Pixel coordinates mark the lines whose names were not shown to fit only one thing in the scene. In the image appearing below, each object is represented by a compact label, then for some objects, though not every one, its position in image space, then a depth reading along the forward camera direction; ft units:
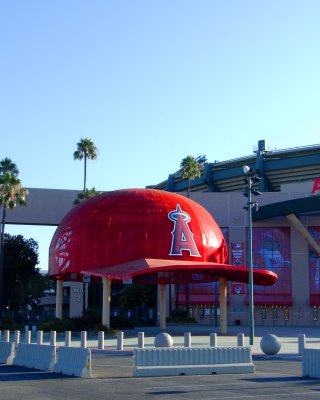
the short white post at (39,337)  93.60
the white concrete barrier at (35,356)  69.72
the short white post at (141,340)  92.02
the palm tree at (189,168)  244.01
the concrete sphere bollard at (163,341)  92.99
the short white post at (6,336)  95.86
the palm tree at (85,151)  231.71
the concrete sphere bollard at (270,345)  91.71
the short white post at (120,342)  102.37
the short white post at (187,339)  90.81
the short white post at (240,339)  81.72
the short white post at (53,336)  85.76
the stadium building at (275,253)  220.64
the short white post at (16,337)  87.36
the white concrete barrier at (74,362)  63.16
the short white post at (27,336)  105.46
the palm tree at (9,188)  195.52
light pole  109.70
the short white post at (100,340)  103.59
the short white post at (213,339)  85.87
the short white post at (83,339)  87.30
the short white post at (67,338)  89.76
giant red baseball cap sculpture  142.92
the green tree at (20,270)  244.01
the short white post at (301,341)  89.10
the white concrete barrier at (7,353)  79.92
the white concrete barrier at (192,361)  64.44
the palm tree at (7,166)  200.64
